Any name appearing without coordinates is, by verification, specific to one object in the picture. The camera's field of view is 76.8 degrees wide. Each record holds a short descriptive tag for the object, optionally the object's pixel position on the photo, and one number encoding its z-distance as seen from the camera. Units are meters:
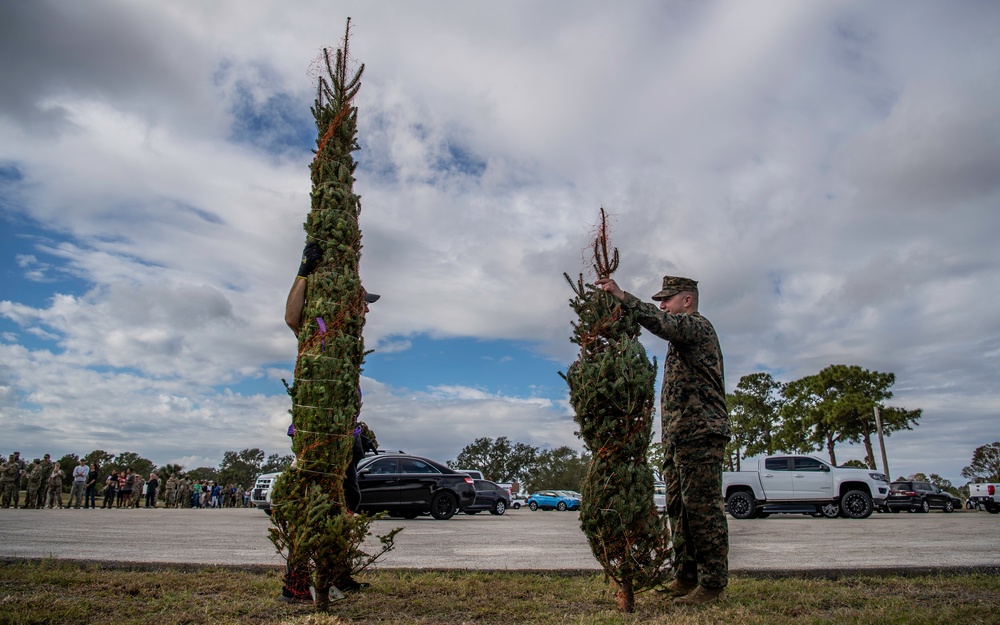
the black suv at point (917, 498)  30.06
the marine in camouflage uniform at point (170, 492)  29.69
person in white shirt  21.47
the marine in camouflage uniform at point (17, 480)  19.82
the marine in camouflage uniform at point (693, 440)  4.04
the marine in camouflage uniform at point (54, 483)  20.86
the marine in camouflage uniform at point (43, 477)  20.87
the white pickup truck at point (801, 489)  17.61
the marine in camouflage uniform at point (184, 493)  31.06
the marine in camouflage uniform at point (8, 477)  20.09
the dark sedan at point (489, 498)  24.28
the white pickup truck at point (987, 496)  25.72
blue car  41.59
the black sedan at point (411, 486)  13.65
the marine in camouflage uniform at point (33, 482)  20.92
